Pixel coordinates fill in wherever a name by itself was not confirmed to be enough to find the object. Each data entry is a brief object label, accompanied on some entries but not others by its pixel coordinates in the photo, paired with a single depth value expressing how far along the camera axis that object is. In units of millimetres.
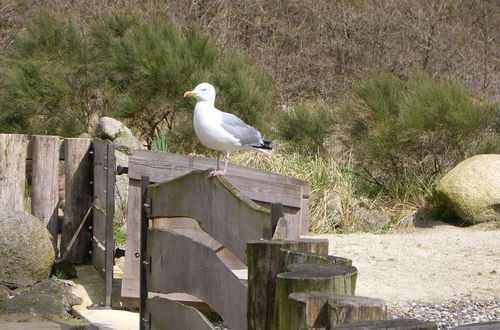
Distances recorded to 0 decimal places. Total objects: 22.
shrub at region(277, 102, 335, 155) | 25203
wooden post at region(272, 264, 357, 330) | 4879
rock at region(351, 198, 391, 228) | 22453
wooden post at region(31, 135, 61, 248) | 17219
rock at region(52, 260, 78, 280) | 16544
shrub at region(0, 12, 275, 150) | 25641
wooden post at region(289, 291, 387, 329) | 4387
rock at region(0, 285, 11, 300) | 15062
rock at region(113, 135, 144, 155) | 22136
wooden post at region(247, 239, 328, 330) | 5711
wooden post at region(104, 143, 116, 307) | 14906
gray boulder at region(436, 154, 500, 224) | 22109
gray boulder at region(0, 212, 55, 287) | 15430
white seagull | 12953
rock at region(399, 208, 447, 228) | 22703
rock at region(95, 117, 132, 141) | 23412
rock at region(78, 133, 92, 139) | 25389
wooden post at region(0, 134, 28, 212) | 17094
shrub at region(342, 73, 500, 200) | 23734
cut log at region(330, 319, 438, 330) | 3898
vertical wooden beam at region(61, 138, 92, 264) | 17062
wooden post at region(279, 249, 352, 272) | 5359
